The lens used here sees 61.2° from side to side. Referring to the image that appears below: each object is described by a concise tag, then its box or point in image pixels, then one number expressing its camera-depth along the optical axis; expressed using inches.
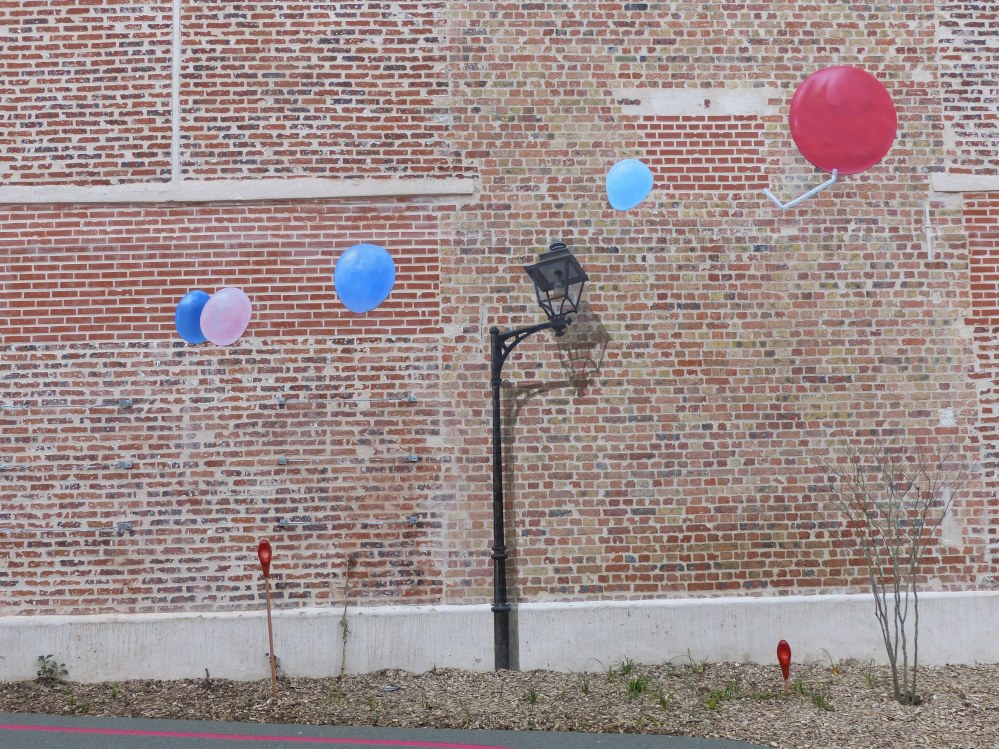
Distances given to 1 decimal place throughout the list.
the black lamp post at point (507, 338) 260.1
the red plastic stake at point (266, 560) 235.1
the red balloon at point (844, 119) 257.9
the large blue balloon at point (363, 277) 269.9
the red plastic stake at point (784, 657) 229.8
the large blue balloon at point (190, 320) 269.9
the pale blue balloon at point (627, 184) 276.1
